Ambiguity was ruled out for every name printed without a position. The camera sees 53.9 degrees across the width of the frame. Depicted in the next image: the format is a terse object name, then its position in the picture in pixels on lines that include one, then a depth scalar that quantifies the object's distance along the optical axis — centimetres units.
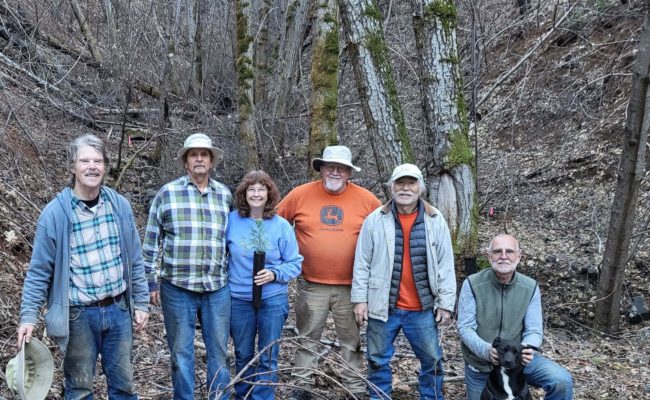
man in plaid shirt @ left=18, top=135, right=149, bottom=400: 357
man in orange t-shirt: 489
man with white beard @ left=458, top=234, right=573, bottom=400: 443
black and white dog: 420
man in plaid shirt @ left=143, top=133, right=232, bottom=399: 424
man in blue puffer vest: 464
